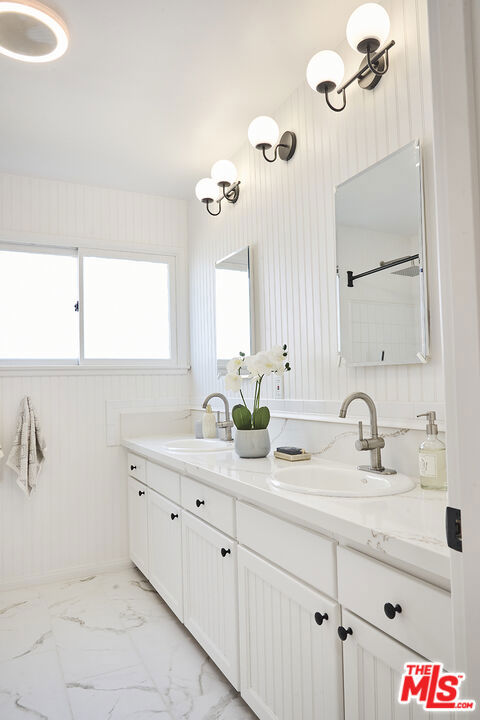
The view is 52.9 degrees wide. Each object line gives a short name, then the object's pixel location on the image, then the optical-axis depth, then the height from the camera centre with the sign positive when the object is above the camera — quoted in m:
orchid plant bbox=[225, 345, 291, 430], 1.95 +0.03
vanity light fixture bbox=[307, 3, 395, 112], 1.50 +1.07
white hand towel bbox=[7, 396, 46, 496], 2.72 -0.36
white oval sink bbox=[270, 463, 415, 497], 1.29 -0.31
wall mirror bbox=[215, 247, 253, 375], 2.51 +0.41
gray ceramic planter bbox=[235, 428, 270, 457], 1.97 -0.26
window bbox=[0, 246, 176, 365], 2.90 +0.49
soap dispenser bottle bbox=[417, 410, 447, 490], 1.29 -0.23
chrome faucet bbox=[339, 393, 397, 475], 1.51 -0.20
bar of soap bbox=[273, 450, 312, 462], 1.85 -0.30
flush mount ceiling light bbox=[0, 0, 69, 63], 1.59 +1.25
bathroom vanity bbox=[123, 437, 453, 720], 0.95 -0.53
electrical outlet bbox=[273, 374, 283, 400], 2.24 -0.03
